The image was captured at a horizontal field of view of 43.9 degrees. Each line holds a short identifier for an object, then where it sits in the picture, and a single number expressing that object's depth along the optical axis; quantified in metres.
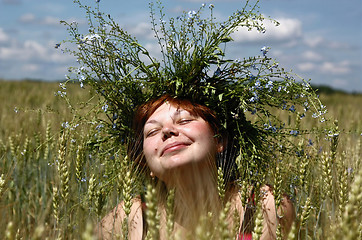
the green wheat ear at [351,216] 0.88
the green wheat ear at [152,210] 0.99
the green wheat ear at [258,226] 1.20
